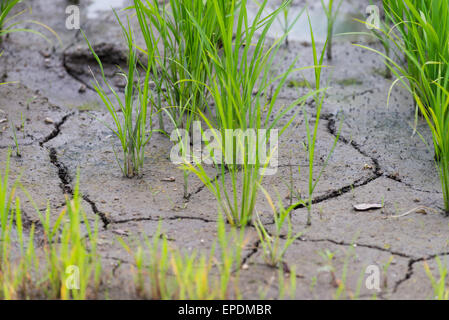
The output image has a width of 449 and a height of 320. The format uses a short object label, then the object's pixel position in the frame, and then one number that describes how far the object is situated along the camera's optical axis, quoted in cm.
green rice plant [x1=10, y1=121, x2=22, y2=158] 530
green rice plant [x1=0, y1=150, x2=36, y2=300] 362
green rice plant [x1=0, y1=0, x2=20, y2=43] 566
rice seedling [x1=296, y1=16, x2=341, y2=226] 416
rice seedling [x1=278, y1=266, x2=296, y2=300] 365
